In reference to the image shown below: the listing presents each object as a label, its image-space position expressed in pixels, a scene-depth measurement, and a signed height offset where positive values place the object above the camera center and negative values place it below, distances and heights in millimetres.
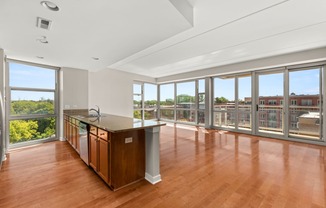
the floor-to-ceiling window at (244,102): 5582 +54
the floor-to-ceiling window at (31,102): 4039 +75
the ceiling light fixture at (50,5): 1703 +1180
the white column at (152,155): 2287 -793
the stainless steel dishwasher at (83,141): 2826 -743
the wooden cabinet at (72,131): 3408 -696
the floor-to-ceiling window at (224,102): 6082 +87
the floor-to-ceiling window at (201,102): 6949 +102
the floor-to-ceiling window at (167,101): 8461 +184
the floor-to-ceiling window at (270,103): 4941 +32
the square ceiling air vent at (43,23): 2055 +1176
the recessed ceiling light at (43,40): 2641 +1189
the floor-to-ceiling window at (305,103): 4312 +23
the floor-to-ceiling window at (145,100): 7762 +224
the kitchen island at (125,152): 2068 -725
